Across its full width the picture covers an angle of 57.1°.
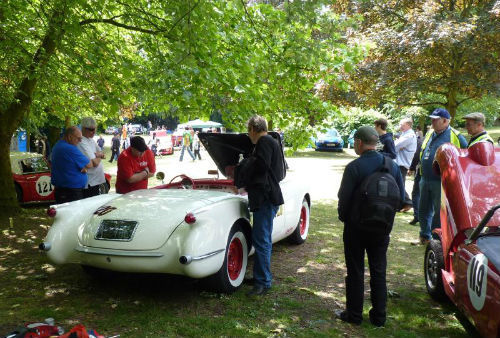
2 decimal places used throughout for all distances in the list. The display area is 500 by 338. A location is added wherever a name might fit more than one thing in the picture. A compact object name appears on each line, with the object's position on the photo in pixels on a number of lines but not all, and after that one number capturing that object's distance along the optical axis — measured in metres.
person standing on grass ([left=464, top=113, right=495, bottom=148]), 5.89
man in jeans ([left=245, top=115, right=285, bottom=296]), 4.73
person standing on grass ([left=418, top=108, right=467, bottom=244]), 6.16
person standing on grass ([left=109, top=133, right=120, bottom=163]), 21.91
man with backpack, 3.83
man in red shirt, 5.82
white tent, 39.39
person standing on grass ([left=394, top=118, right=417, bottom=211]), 9.12
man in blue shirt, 5.91
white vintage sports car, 4.14
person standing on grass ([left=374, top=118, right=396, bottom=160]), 8.07
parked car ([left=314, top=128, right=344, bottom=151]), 30.27
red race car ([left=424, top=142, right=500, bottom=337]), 3.10
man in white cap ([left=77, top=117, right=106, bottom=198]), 6.41
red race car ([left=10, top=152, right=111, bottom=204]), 10.18
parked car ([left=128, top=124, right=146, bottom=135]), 64.88
